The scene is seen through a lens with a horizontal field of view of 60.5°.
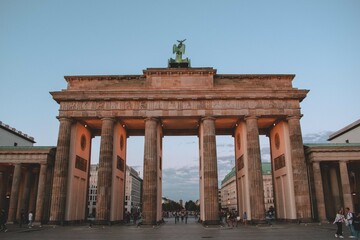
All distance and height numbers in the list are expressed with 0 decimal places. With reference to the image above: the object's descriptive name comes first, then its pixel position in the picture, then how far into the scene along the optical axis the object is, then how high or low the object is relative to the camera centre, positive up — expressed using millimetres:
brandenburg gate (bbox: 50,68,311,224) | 34281 +9608
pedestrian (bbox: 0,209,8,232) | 26156 -1459
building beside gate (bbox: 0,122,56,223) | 35844 +3331
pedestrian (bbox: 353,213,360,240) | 17344 -1369
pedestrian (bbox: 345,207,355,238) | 19556 -1310
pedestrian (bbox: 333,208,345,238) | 19469 -1356
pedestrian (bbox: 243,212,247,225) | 34800 -1894
